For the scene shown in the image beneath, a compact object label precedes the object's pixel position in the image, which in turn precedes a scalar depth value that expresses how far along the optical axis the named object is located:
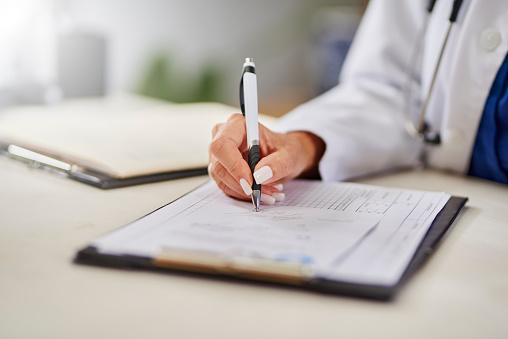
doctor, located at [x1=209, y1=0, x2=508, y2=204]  0.79
